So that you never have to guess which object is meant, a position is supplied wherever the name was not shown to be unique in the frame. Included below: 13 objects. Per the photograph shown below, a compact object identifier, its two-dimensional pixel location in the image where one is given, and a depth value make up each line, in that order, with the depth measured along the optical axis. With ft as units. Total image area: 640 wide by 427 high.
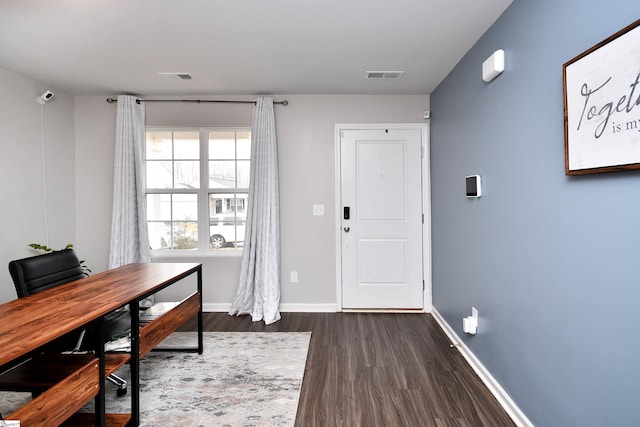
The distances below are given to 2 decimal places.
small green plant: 10.61
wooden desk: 4.10
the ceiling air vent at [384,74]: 10.48
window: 12.87
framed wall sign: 3.83
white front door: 12.71
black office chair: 6.59
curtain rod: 12.46
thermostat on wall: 8.15
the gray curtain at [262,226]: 12.16
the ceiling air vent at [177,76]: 10.60
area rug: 6.54
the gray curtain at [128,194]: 12.05
